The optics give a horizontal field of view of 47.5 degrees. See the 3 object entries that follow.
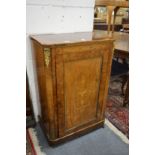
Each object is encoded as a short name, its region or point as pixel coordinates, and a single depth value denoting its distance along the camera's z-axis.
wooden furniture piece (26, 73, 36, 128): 1.67
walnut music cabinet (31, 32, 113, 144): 1.22
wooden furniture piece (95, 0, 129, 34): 2.46
